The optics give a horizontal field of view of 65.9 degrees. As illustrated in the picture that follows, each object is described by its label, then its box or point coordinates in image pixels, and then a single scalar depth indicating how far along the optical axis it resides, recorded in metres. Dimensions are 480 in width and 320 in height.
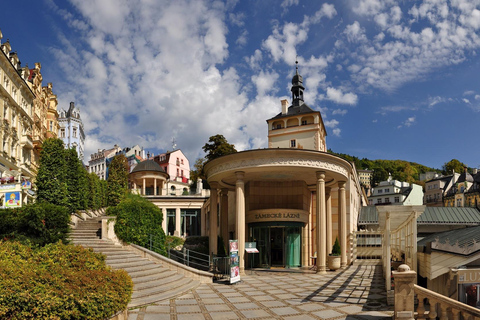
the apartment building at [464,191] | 76.25
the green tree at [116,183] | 27.72
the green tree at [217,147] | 50.06
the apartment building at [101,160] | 97.07
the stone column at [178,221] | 40.28
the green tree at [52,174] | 21.06
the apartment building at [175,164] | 77.45
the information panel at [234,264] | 16.87
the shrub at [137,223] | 18.36
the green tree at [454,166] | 116.34
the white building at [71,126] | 87.69
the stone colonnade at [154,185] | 45.36
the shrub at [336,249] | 24.25
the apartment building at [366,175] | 135.50
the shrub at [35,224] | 13.36
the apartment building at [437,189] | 90.34
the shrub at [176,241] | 32.96
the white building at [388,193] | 87.44
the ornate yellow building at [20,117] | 31.83
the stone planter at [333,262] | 23.41
